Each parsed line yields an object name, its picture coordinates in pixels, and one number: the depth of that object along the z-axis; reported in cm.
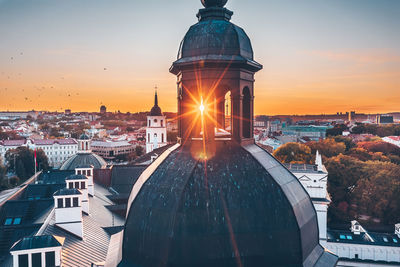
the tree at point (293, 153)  6009
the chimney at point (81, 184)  2388
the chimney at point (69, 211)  1872
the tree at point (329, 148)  6731
